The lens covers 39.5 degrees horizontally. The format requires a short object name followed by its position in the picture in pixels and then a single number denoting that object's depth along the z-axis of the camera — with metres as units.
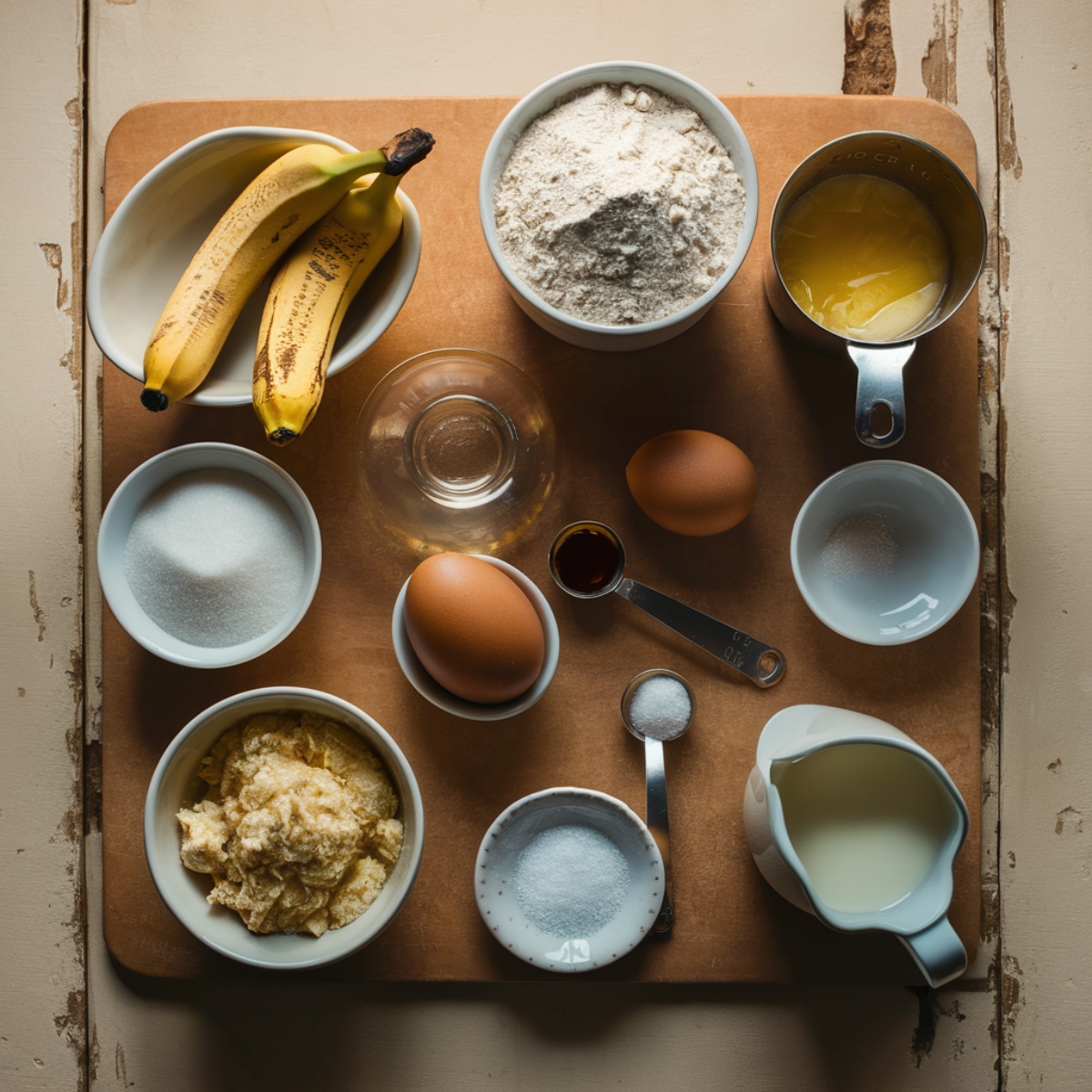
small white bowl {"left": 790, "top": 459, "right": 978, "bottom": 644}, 0.63
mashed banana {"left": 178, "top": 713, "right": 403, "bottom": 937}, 0.61
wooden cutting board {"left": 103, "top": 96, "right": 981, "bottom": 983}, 0.65
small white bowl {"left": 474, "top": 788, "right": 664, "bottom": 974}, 0.63
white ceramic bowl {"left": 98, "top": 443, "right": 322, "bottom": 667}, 0.62
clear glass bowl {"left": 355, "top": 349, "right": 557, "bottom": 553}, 0.65
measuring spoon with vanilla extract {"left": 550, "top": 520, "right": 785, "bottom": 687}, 0.65
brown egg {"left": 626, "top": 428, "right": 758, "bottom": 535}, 0.62
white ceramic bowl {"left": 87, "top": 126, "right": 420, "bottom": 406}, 0.61
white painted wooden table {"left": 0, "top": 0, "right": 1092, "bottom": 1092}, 0.66
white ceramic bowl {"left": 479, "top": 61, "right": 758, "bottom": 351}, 0.60
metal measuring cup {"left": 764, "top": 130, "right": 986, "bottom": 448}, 0.60
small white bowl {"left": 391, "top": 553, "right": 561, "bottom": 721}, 0.62
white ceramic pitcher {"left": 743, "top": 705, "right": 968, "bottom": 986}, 0.61
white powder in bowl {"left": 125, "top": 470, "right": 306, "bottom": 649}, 0.62
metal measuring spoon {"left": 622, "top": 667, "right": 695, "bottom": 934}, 0.64
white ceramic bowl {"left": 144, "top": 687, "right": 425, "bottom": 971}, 0.61
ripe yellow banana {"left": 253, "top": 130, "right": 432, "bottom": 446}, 0.60
